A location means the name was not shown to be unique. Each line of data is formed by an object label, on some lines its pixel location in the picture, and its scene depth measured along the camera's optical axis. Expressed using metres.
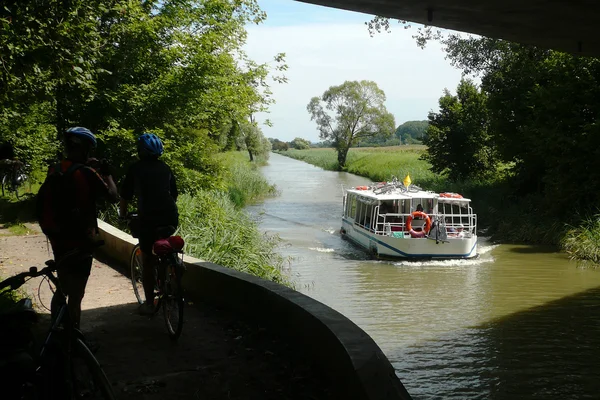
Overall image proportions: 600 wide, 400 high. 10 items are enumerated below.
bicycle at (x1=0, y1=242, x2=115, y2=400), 3.45
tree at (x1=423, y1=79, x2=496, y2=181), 36.72
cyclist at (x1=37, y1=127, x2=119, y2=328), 4.70
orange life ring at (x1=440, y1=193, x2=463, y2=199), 23.68
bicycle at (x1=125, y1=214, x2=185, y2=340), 5.81
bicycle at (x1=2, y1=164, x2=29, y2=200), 21.22
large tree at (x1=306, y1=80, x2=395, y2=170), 95.12
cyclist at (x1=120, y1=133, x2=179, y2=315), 6.15
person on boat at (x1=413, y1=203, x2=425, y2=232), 23.45
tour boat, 21.95
